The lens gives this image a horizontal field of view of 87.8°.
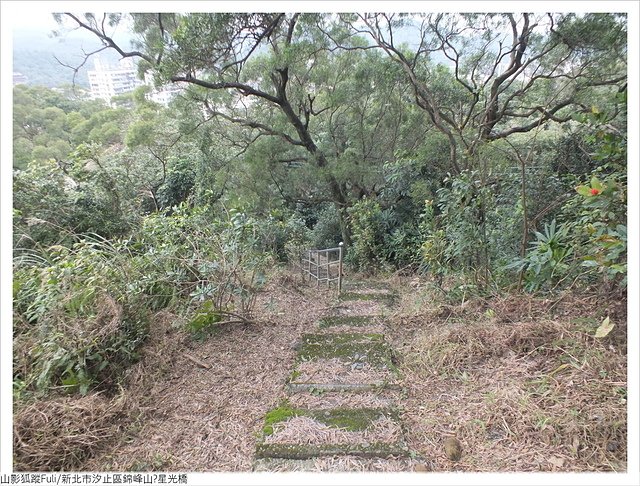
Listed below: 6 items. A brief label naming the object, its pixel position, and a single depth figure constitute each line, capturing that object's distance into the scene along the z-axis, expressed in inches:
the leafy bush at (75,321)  75.1
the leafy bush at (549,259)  95.3
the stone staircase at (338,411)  60.7
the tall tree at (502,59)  174.7
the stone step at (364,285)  188.4
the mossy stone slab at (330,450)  60.7
